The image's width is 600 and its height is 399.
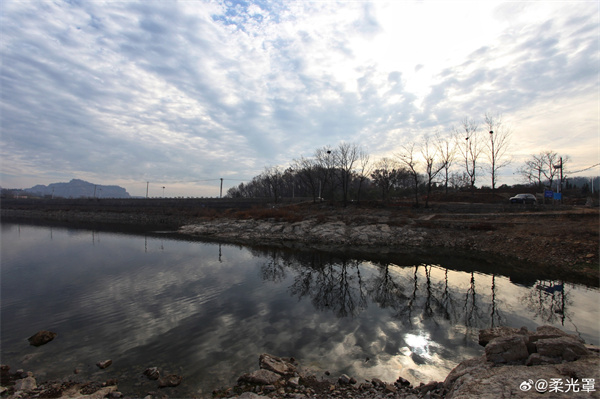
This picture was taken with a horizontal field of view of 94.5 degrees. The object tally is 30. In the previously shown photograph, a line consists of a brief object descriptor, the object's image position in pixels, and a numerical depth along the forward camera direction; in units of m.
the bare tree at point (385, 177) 63.25
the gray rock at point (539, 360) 5.74
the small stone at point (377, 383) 6.53
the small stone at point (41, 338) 8.57
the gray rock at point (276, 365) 7.01
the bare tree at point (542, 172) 59.16
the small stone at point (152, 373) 6.87
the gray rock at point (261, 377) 6.53
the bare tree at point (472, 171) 52.85
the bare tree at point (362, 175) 56.98
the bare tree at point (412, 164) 46.81
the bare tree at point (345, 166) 56.56
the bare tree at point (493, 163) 50.95
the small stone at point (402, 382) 6.70
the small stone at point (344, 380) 6.68
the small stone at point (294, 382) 6.48
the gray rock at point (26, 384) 6.26
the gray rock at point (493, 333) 8.84
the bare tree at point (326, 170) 61.03
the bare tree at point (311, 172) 65.10
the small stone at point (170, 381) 6.57
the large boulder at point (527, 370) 4.87
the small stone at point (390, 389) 6.32
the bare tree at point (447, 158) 47.97
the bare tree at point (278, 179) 93.07
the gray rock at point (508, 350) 6.12
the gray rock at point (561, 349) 5.87
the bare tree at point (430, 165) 48.00
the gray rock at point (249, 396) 5.61
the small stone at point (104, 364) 7.32
